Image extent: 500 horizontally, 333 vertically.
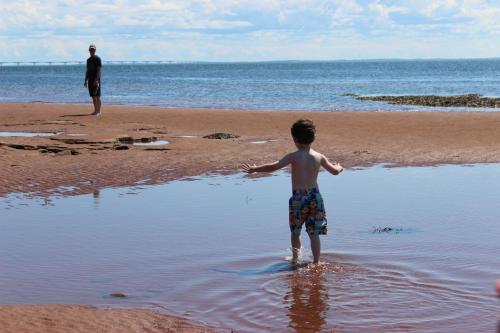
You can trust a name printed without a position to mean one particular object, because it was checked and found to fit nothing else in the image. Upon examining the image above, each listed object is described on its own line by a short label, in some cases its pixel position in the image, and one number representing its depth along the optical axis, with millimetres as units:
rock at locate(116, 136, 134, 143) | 15955
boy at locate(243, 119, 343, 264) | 7188
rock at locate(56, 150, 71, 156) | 14031
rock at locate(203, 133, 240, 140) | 16859
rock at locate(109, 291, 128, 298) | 6125
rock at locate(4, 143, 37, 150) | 14577
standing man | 20297
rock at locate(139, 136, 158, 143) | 16188
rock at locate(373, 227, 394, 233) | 8377
